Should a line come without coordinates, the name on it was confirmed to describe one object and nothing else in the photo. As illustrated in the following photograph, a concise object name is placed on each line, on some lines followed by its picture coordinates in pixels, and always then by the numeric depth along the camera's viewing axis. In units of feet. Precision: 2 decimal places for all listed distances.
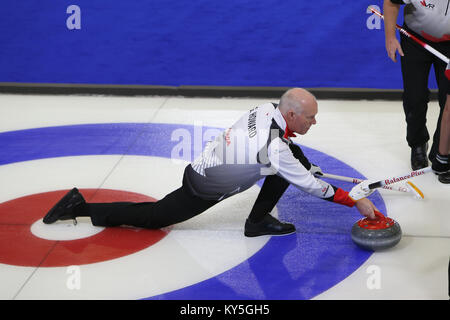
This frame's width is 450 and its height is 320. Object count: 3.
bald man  24.80
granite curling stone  25.72
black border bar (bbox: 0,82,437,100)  47.78
